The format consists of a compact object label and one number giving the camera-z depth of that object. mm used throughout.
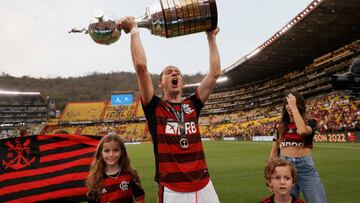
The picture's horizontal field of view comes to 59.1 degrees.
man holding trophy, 2574
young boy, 2775
